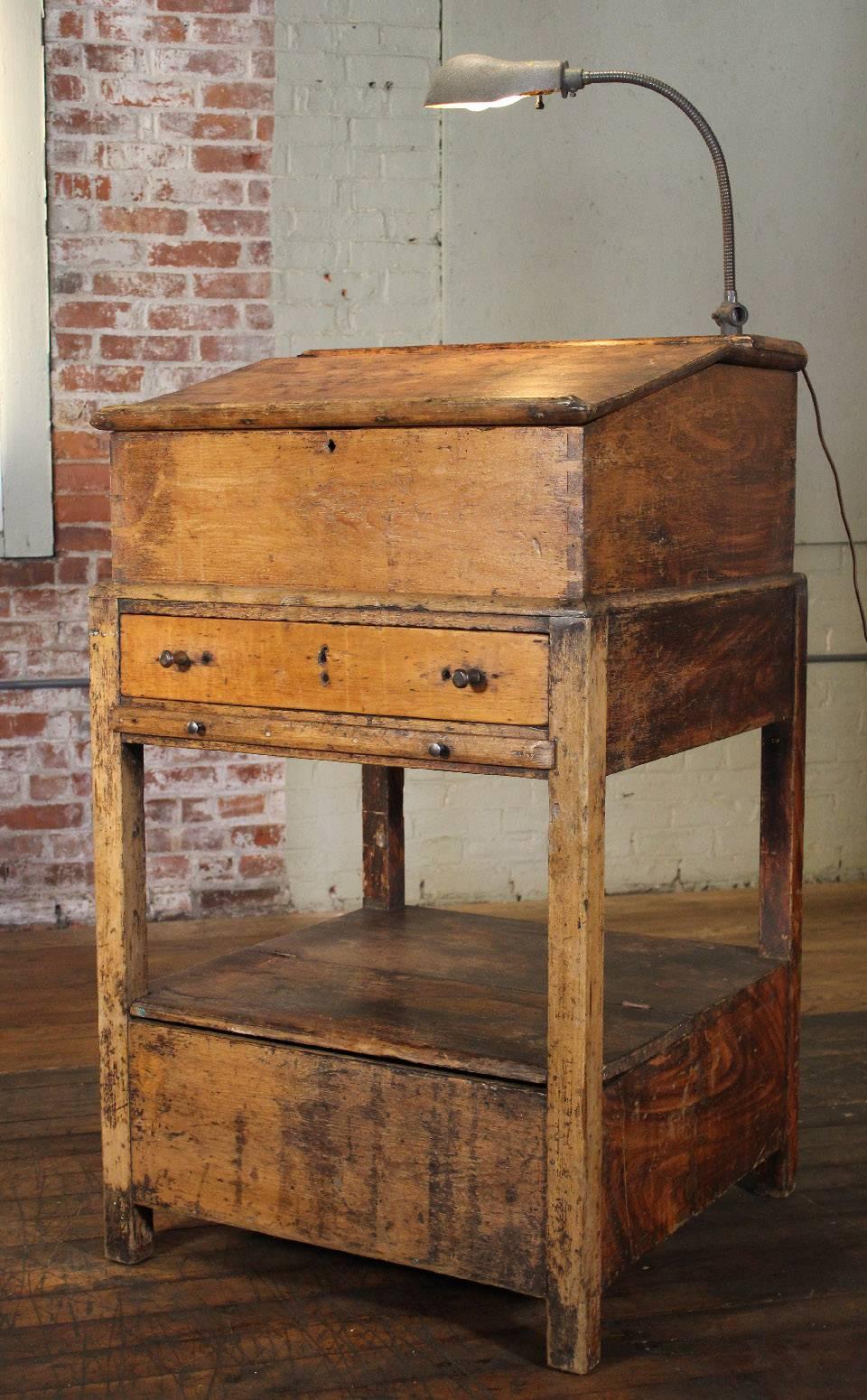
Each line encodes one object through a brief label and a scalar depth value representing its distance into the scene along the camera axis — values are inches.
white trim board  150.4
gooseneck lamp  91.7
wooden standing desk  75.8
